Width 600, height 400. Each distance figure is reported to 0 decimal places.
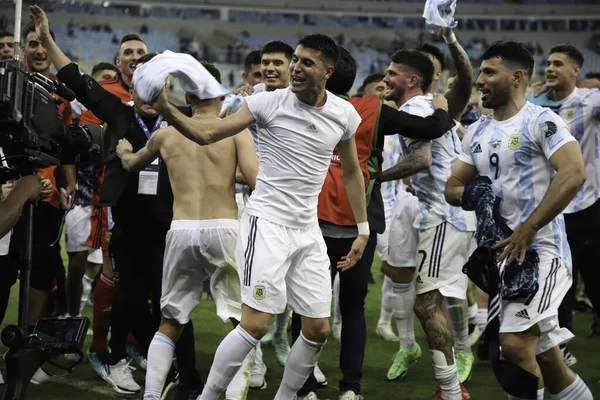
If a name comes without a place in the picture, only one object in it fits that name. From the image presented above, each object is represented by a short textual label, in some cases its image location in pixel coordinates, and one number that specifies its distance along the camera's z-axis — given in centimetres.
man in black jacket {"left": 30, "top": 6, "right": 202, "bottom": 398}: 530
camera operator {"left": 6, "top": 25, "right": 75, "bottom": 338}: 607
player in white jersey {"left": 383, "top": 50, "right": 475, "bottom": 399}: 560
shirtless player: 480
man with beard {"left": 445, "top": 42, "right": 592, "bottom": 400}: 424
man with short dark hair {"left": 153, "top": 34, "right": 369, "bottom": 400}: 442
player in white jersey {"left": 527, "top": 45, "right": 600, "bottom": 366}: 637
